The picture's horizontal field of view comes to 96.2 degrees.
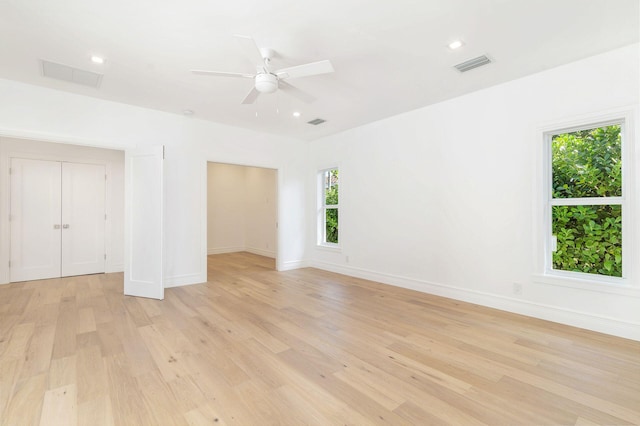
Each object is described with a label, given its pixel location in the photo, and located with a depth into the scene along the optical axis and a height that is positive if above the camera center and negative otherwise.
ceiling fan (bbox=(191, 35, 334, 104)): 2.40 +1.27
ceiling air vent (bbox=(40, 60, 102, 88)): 3.18 +1.64
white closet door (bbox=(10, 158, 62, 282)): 4.89 -0.09
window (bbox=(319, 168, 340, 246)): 6.15 +0.12
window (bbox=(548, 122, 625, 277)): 2.95 +0.13
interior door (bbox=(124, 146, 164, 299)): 4.14 -0.10
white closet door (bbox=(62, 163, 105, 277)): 5.33 -0.09
